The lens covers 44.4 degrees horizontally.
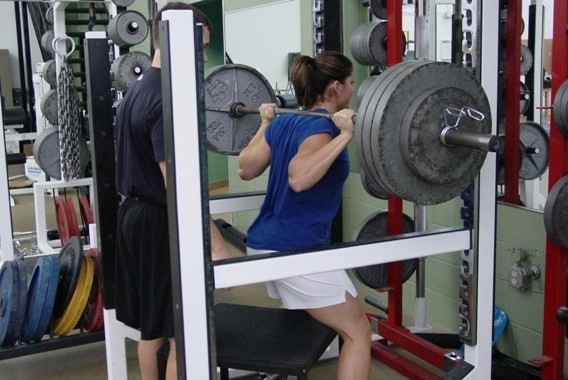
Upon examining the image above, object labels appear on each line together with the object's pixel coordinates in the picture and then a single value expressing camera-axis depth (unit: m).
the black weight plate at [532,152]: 2.54
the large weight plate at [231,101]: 2.54
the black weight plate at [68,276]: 2.57
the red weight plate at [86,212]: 4.31
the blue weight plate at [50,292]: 2.50
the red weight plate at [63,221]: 4.02
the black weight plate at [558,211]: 1.94
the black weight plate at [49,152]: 4.23
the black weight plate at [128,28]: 3.90
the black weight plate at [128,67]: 3.97
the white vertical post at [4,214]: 3.50
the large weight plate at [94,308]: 2.66
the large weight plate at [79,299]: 2.58
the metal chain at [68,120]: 3.74
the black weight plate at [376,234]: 2.63
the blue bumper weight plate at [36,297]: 2.49
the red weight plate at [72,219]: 4.00
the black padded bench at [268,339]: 1.67
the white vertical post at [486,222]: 1.76
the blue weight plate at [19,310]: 2.48
